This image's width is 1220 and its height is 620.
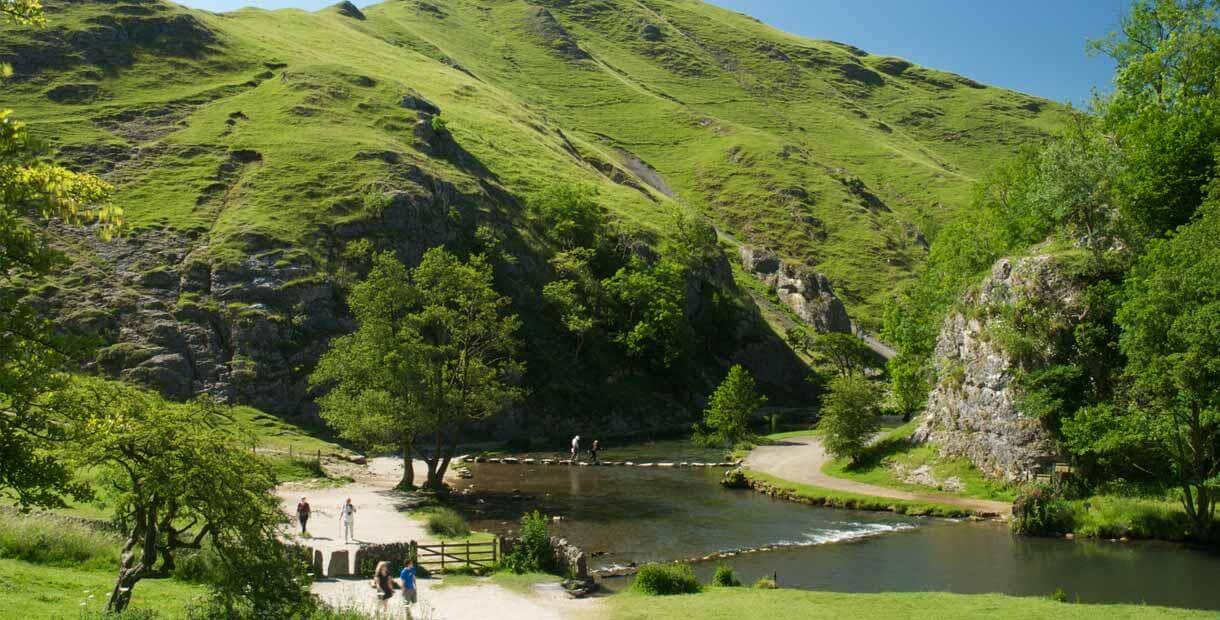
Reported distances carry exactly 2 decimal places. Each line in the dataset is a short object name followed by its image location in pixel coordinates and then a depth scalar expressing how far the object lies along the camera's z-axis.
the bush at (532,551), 33.97
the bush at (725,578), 31.47
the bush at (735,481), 59.06
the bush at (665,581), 29.78
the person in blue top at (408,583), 26.56
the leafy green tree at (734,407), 77.38
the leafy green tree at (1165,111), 50.94
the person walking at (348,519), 37.91
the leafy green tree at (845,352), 115.31
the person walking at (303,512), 39.18
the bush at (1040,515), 41.12
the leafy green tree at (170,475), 17.78
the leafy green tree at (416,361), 52.03
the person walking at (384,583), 28.05
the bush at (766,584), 30.65
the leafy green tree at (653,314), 106.94
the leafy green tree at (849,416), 58.06
